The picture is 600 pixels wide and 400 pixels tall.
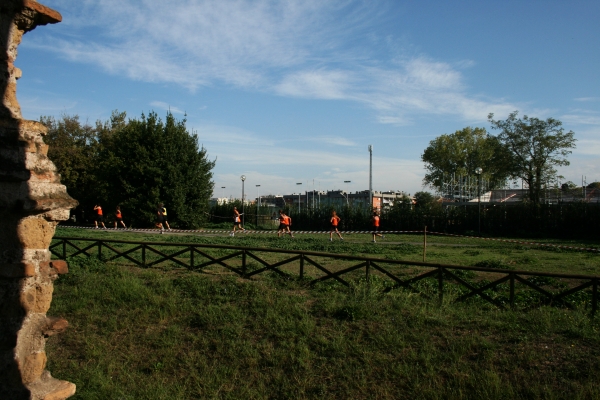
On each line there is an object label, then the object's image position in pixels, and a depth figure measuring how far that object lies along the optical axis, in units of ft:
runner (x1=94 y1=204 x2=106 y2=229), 99.27
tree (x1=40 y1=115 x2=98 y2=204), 123.65
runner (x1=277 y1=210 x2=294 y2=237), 83.25
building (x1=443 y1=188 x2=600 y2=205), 121.18
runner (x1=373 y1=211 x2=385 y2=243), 81.71
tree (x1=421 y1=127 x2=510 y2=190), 210.59
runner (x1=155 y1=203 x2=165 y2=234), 93.62
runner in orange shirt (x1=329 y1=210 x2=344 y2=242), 80.12
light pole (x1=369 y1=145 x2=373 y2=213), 122.04
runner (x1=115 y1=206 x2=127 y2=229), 97.24
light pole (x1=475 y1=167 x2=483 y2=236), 100.24
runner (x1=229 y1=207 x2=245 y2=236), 91.06
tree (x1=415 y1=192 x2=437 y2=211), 115.48
